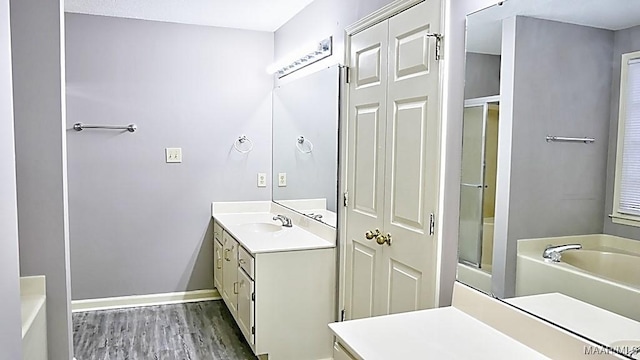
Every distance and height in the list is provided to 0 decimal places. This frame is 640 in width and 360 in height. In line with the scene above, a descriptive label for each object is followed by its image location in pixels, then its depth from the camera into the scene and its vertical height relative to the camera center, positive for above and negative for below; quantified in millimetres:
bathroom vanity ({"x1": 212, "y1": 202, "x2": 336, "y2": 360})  2789 -845
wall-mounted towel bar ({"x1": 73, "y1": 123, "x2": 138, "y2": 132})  3799 +155
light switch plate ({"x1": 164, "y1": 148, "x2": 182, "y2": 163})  4062 -64
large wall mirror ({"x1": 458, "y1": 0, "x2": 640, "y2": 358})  1293 -33
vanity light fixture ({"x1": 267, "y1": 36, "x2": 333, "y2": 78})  3123 +654
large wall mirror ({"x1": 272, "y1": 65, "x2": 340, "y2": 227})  3064 +38
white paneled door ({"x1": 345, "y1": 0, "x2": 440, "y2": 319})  2092 -68
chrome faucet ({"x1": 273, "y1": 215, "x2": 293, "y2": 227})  3610 -537
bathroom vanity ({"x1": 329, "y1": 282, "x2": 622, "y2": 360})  1446 -607
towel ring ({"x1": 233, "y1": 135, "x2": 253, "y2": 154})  4259 +48
